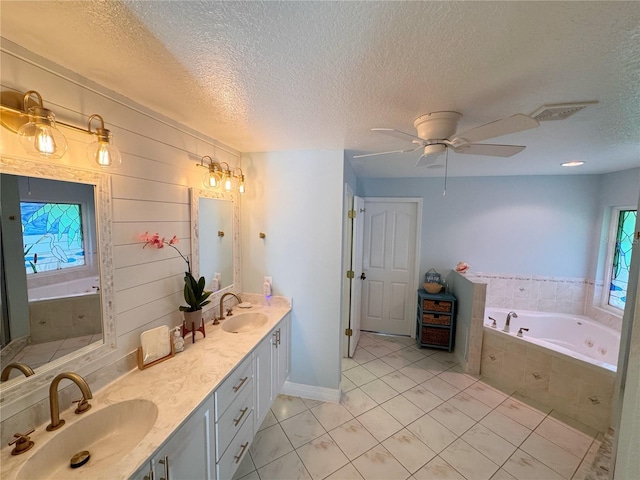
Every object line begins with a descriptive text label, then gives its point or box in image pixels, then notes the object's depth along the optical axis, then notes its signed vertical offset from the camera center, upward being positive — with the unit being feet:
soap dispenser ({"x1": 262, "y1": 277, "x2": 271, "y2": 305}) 7.91 -2.24
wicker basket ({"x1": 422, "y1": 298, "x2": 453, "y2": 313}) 10.64 -3.54
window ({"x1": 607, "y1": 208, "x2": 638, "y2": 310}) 9.39 -1.07
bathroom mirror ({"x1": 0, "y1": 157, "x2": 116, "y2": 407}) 3.07 -0.78
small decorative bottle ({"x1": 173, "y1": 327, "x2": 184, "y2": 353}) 5.05 -2.55
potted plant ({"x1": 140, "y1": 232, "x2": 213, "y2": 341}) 5.47 -1.85
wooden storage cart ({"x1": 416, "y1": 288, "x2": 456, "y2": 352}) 10.68 -4.25
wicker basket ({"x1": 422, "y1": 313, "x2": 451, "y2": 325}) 10.73 -4.16
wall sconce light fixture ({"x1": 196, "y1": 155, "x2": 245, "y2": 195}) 6.30 +1.17
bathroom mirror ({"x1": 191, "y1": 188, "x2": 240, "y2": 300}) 6.13 -0.53
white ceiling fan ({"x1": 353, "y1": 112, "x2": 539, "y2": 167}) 4.15 +1.57
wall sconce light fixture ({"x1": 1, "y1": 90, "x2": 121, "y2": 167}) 2.95 +1.03
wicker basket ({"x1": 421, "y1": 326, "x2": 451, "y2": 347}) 10.80 -4.94
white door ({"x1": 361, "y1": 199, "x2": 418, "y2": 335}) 12.26 -2.12
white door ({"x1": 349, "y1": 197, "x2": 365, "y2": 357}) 9.69 -2.00
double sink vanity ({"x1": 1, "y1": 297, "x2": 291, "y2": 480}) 2.92 -2.89
